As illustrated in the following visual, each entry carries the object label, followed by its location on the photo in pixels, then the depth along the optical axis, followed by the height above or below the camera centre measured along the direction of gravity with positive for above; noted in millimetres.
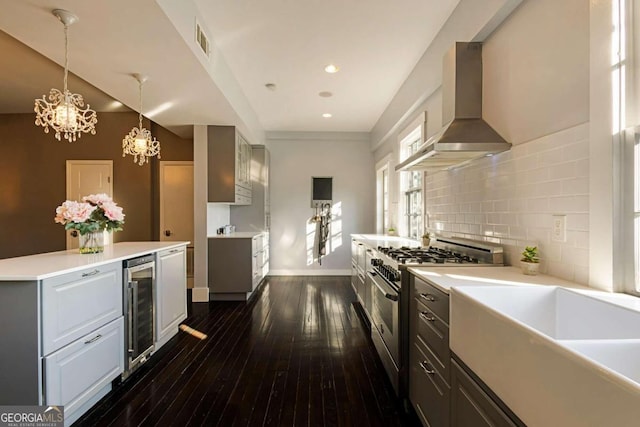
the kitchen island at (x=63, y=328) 1633 -668
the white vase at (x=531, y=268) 1682 -295
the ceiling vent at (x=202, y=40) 2522 +1425
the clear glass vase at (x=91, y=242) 2439 -238
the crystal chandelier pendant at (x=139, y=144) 3199 +688
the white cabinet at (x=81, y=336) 1711 -757
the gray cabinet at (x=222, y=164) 4598 +691
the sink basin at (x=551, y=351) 638 -389
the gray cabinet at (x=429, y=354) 1460 -735
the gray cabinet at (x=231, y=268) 4555 -802
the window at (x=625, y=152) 1283 +243
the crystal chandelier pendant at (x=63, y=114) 2248 +699
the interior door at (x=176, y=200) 5238 +193
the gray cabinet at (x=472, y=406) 999 -690
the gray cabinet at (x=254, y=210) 5715 +33
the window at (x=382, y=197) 5629 +278
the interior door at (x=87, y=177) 5160 +561
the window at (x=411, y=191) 3947 +275
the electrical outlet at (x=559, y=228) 1581 -83
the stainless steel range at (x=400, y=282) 2025 -496
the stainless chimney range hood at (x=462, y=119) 2033 +674
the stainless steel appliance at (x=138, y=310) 2387 -782
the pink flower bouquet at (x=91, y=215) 2332 -25
